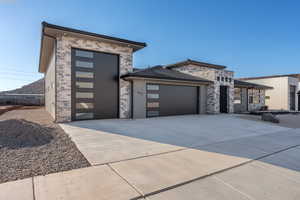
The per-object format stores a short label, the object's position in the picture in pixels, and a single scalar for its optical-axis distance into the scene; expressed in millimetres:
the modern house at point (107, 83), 8297
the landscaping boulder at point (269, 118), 9644
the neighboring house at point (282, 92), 20047
